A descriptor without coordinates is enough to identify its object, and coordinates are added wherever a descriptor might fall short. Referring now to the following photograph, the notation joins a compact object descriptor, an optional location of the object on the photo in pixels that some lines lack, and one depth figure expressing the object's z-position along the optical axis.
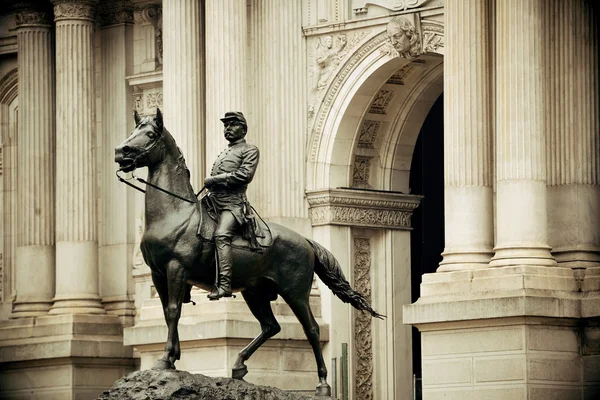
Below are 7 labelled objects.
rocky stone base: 22.77
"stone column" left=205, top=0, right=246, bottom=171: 34.59
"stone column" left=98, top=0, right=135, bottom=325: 39.44
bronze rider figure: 23.88
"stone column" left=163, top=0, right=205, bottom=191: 35.50
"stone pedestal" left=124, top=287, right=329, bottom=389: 33.38
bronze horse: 23.64
